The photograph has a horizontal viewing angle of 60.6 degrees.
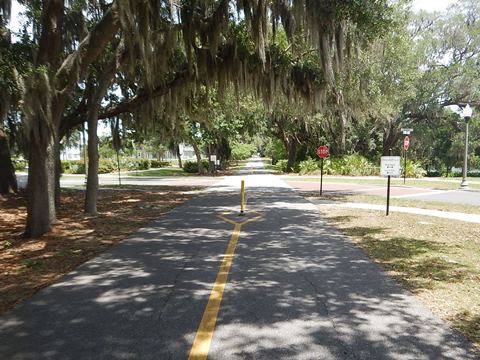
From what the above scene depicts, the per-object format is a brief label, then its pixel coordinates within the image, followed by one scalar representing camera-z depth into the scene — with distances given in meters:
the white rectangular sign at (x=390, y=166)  12.18
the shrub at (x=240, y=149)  80.18
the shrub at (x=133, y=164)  56.20
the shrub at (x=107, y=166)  49.78
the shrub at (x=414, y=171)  34.19
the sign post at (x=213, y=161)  41.17
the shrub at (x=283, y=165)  44.00
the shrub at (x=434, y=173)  41.75
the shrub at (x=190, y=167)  45.91
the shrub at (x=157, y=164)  63.50
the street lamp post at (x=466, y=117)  21.94
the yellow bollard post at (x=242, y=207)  12.61
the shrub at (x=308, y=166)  38.91
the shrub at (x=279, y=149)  54.69
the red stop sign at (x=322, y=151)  19.24
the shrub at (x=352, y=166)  36.56
